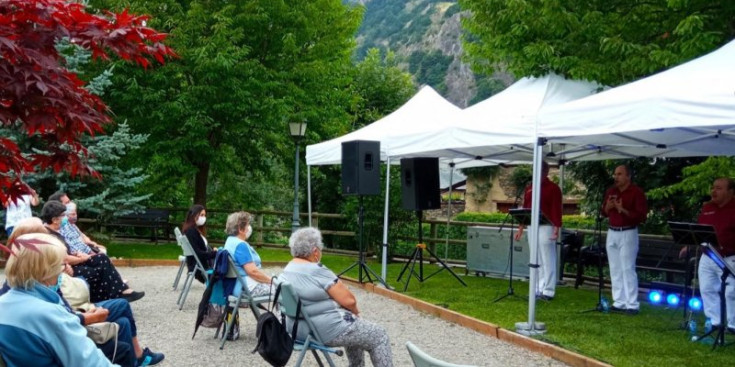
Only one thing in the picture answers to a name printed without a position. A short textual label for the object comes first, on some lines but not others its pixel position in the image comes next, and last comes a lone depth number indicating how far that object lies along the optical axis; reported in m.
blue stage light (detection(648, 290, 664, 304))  9.59
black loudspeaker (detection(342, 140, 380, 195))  10.77
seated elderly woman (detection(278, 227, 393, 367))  5.48
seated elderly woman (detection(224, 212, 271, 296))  7.38
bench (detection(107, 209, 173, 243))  18.80
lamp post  15.79
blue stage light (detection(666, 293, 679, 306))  9.47
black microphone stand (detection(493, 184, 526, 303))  9.91
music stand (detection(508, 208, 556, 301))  9.04
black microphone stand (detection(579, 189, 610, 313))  9.04
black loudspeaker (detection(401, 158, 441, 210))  11.21
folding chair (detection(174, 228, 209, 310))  8.68
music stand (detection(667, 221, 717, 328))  6.80
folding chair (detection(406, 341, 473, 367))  2.98
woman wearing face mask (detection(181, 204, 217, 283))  8.88
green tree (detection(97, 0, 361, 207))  16.73
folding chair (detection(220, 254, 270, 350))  7.19
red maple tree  3.11
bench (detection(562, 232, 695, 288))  10.12
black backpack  5.33
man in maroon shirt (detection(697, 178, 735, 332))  7.31
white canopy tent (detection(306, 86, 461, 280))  11.28
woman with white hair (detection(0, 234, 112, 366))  3.61
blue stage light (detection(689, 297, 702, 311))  8.43
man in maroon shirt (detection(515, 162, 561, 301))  9.91
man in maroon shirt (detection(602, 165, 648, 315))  8.67
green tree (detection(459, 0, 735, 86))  8.93
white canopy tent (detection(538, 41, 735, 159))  5.72
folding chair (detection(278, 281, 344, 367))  5.44
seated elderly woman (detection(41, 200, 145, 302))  7.53
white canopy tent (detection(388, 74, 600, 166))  8.37
